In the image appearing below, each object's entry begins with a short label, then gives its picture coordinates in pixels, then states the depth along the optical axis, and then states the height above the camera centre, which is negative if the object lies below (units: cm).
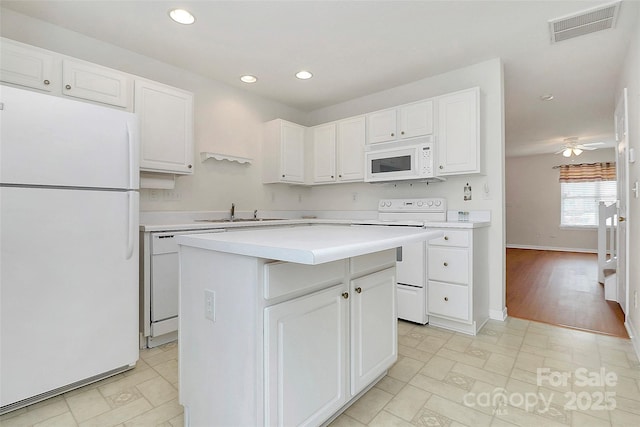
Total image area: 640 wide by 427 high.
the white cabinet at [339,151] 375 +81
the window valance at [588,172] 721 +100
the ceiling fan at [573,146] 623 +143
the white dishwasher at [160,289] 241 -59
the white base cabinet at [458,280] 266 -58
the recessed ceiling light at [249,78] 341 +151
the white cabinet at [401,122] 318 +99
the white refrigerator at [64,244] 163 -17
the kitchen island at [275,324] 115 -46
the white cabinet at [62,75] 204 +100
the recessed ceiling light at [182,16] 226 +147
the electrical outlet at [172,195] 304 +20
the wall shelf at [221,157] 333 +65
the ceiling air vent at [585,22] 227 +148
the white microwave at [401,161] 315 +57
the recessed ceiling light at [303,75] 332 +151
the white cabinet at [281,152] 389 +80
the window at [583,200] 730 +36
